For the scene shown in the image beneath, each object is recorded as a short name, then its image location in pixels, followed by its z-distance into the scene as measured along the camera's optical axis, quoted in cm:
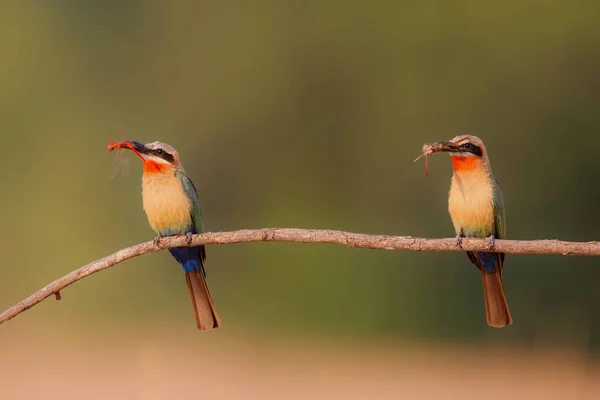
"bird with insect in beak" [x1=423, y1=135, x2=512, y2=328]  711
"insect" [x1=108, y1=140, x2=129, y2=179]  626
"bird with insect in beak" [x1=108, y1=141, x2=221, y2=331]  772
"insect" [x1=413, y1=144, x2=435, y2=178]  602
